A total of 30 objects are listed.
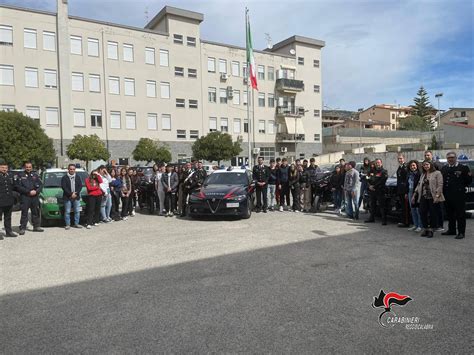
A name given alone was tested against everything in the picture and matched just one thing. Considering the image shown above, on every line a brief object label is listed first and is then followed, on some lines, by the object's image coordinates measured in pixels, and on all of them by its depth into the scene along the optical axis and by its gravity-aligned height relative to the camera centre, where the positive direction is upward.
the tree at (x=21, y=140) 28.38 +1.31
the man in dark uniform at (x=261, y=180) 13.29 -0.87
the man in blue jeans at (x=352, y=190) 11.21 -1.05
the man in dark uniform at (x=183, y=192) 12.89 -1.22
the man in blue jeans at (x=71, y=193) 10.41 -0.99
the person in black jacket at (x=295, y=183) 13.59 -1.01
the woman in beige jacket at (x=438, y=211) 8.45 -1.27
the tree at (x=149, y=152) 39.91 +0.43
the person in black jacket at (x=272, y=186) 13.62 -1.11
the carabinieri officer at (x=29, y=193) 9.84 -0.91
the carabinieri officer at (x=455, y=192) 8.09 -0.83
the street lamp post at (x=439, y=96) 57.78 +8.58
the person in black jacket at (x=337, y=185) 12.78 -1.05
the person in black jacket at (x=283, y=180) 13.69 -0.90
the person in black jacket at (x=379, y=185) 10.13 -0.83
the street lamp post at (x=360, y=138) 65.70 +2.70
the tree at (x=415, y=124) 89.81 +6.80
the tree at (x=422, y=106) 98.12 +12.01
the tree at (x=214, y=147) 41.56 +0.90
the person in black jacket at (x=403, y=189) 9.52 -0.88
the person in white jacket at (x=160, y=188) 13.36 -1.11
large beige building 37.81 +8.50
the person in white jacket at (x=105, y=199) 11.55 -1.28
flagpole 27.62 +8.92
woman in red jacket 10.80 -1.13
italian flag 27.03 +6.66
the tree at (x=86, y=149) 34.72 +0.71
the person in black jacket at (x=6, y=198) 9.38 -0.98
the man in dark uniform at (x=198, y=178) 13.04 -0.75
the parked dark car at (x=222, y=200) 11.26 -1.32
